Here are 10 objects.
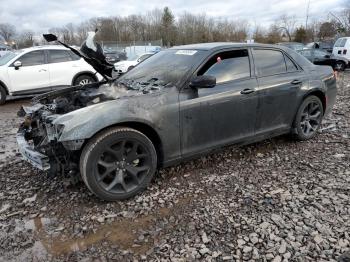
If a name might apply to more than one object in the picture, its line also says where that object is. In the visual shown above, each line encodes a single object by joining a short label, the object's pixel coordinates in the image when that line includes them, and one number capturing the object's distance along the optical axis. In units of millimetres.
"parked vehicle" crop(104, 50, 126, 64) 23659
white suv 9617
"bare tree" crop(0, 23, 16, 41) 71281
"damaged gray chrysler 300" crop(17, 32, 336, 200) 3213
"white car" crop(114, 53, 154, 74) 16516
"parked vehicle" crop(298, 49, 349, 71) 16438
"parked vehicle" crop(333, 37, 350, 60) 16812
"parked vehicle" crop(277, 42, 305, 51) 17609
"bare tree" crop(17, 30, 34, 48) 54844
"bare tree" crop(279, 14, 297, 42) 50075
